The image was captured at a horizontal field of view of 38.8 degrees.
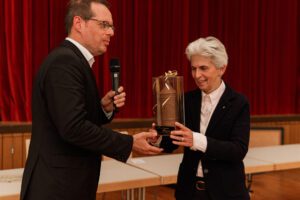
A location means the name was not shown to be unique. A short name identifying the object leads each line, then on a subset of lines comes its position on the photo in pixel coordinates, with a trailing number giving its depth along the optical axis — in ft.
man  5.43
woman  6.87
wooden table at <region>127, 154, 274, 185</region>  10.05
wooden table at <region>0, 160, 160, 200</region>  8.47
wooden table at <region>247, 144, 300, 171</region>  11.90
